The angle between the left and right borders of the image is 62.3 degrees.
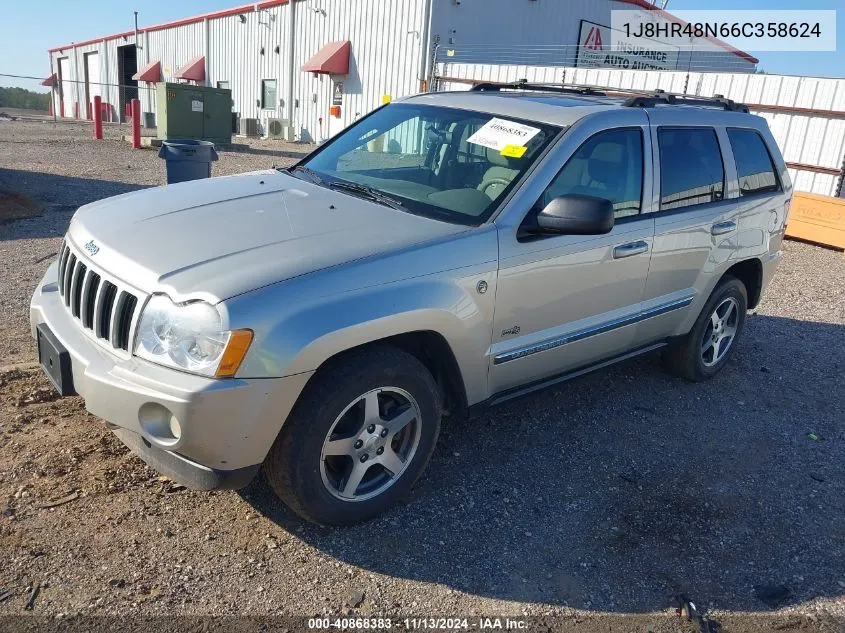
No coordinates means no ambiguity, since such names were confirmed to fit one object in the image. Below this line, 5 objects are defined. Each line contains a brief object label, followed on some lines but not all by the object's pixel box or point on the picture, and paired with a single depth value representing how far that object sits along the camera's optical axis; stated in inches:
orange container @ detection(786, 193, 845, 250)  402.9
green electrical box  741.3
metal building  784.9
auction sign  910.4
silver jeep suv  101.8
